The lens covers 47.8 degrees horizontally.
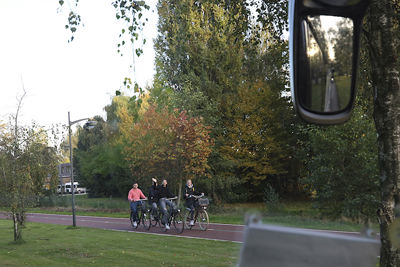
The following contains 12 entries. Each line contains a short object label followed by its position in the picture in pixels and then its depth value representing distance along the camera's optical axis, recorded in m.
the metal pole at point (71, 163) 20.31
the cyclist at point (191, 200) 17.20
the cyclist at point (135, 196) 17.88
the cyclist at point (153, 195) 16.91
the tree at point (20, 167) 14.12
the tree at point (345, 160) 15.32
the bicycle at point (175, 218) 17.05
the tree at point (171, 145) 25.45
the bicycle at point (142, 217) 18.52
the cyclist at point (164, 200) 16.91
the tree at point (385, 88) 3.23
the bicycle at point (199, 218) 17.39
